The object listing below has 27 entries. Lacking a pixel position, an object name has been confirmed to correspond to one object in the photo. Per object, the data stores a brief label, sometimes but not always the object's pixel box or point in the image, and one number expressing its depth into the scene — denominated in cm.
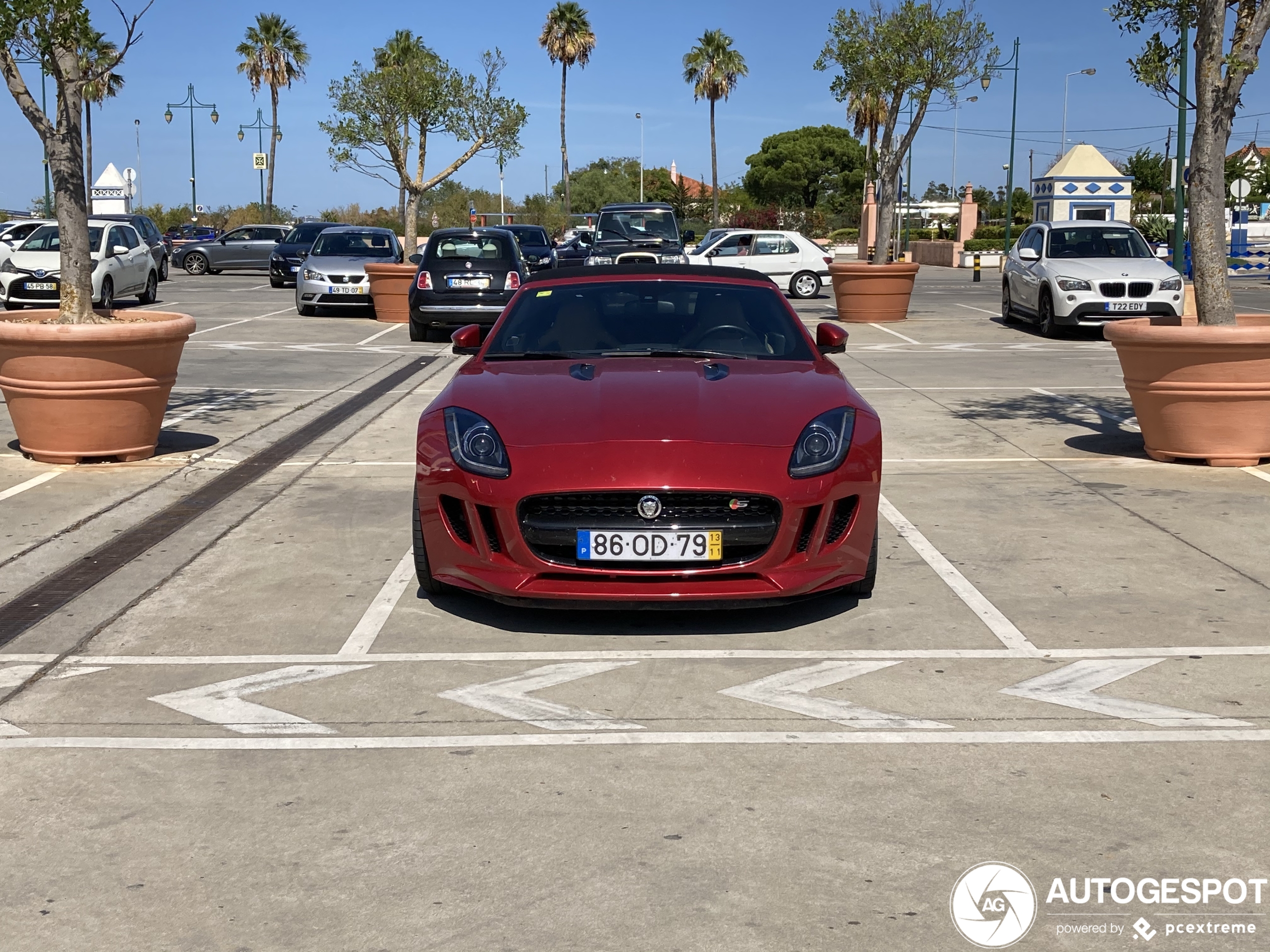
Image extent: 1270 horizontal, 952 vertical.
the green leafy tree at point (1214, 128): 979
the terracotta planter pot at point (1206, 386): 909
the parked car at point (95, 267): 2395
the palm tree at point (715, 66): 7856
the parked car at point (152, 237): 3312
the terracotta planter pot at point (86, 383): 898
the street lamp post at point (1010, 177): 5291
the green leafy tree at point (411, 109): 2834
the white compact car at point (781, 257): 3134
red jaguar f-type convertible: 535
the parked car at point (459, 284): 1981
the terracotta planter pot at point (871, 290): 2292
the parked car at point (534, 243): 3278
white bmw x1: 1989
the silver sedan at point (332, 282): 2392
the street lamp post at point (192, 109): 6312
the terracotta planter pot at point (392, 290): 2302
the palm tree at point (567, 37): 7758
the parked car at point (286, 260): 3488
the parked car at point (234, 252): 4188
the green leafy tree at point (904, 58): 2452
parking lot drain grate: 600
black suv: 2819
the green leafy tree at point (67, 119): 930
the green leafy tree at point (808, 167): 9719
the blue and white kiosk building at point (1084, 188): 5269
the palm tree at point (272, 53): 7350
